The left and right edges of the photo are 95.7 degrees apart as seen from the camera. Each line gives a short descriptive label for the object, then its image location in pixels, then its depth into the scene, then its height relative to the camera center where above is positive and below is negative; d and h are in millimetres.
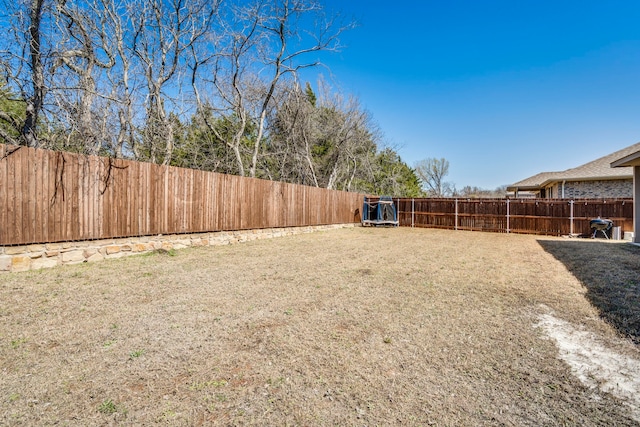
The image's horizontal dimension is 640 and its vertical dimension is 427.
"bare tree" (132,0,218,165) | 8172 +4874
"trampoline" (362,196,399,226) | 14488 -134
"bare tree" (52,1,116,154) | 5898 +3431
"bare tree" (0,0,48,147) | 5246 +2728
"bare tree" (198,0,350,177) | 9898 +5925
